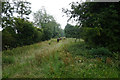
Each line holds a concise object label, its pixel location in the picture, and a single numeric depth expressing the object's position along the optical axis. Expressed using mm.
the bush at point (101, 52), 5070
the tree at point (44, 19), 26372
